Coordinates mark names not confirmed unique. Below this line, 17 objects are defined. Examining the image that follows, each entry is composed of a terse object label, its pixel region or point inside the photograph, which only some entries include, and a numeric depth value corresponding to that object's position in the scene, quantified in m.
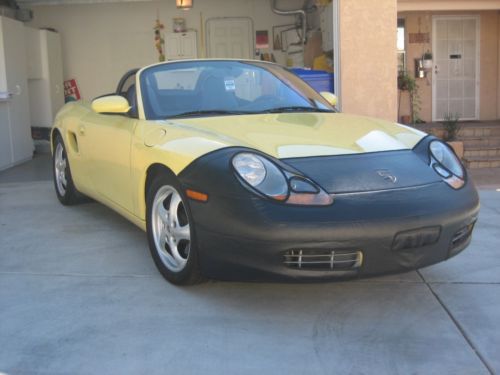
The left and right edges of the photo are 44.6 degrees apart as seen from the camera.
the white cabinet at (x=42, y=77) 10.64
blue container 8.20
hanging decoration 11.91
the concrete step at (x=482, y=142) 9.70
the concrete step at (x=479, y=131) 10.09
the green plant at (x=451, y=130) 9.68
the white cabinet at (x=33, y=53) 10.48
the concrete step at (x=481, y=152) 9.44
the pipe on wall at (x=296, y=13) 11.05
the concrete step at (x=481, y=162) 9.15
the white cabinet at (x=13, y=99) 8.67
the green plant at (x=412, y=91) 11.30
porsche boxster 2.97
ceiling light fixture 10.63
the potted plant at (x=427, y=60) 11.43
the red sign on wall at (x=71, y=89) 12.06
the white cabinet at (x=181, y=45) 11.94
